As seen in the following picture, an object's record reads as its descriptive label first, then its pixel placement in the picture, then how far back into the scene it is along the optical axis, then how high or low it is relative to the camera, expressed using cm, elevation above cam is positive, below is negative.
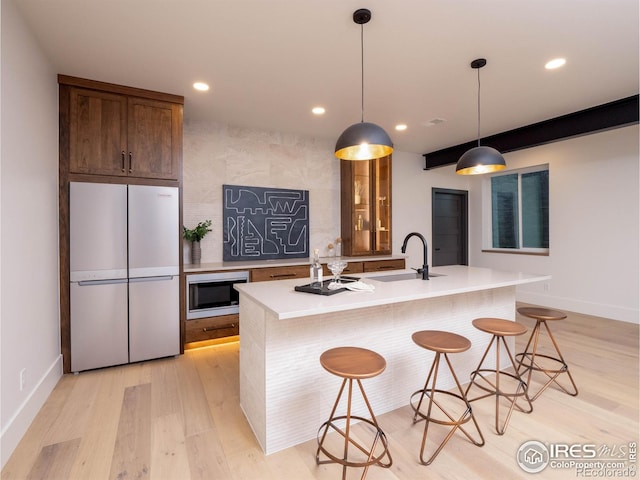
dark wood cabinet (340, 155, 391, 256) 468 +51
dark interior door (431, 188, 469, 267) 602 +22
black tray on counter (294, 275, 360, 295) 185 -30
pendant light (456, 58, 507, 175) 265 +67
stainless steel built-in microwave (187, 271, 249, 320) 331 -59
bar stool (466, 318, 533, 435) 199 -62
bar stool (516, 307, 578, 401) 236 -61
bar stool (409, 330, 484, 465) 174 -61
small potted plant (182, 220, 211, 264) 376 +3
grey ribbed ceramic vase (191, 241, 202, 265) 377 -15
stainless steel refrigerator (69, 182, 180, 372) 276 -30
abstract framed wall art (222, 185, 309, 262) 411 +23
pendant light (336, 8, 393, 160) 199 +66
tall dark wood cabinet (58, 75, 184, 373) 274 +94
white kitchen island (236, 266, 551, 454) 178 -66
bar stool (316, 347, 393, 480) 149 -63
